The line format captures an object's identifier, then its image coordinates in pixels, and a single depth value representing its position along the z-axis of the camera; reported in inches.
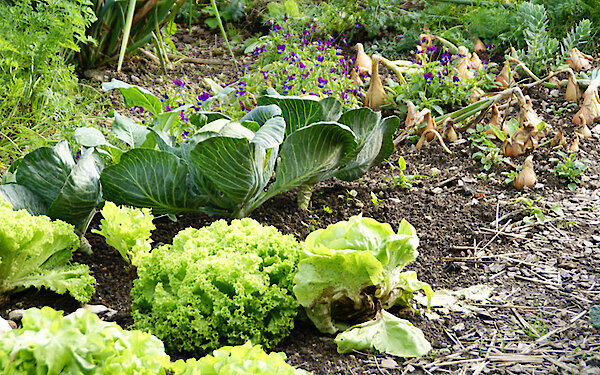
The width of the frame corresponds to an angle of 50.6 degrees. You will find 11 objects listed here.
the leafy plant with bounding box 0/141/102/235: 108.2
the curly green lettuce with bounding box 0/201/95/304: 94.2
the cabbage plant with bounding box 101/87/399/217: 108.7
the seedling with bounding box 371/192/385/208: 137.7
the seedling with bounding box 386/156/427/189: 145.2
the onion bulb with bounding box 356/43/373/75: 195.2
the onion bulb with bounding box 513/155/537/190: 142.6
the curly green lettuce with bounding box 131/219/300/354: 89.4
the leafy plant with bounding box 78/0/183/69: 203.3
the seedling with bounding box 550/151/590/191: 145.3
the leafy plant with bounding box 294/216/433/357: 90.3
